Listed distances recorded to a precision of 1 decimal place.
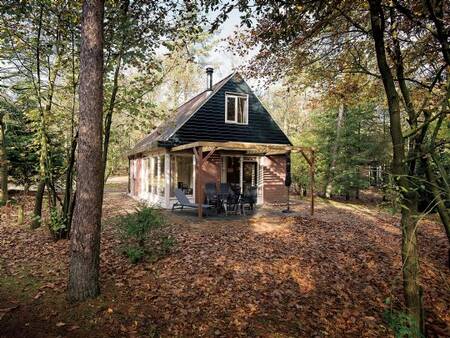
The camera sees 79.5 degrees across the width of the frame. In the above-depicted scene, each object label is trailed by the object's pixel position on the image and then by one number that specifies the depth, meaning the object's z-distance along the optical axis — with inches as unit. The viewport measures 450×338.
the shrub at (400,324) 134.3
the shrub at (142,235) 204.8
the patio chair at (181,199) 411.0
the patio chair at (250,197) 430.0
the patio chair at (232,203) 415.2
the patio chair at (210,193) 438.4
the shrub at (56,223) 249.6
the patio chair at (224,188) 462.2
